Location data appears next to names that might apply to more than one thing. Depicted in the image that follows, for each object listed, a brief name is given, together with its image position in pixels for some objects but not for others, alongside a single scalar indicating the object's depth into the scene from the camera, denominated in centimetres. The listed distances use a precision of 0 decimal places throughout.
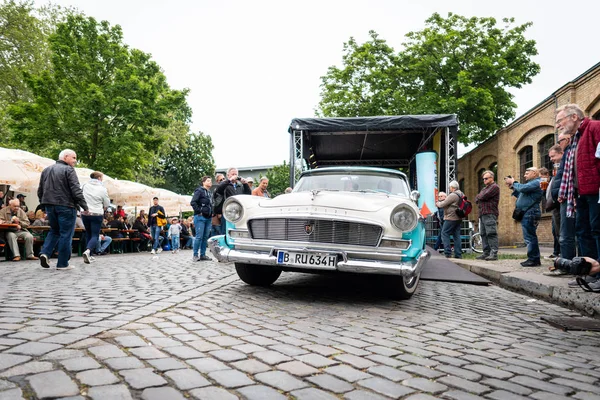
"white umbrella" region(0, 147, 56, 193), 1048
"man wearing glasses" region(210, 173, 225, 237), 885
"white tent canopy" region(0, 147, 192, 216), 1053
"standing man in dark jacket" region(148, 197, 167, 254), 1231
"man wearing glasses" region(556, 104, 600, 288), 482
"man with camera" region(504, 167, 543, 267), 784
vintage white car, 430
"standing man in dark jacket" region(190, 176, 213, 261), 879
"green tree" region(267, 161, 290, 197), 5585
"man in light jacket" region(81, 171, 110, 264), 872
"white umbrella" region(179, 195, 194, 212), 1793
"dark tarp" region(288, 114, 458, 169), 1084
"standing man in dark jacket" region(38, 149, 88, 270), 702
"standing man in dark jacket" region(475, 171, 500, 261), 918
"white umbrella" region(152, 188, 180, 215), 1741
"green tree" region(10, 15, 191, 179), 2020
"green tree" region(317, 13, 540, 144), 2281
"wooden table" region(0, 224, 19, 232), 969
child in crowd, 1462
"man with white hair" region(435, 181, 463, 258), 978
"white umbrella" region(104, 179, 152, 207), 1620
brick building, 1332
